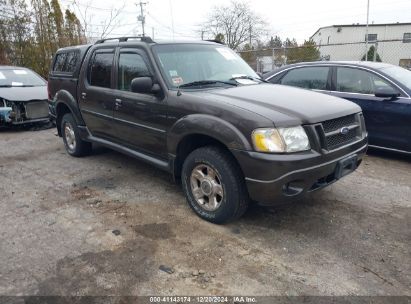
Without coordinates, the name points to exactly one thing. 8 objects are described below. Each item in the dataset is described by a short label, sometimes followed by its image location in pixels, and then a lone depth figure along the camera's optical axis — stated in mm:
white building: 34156
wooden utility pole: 29612
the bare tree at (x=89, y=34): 17012
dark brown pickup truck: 3055
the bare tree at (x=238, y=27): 40438
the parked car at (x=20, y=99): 8125
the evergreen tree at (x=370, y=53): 27586
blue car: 5281
